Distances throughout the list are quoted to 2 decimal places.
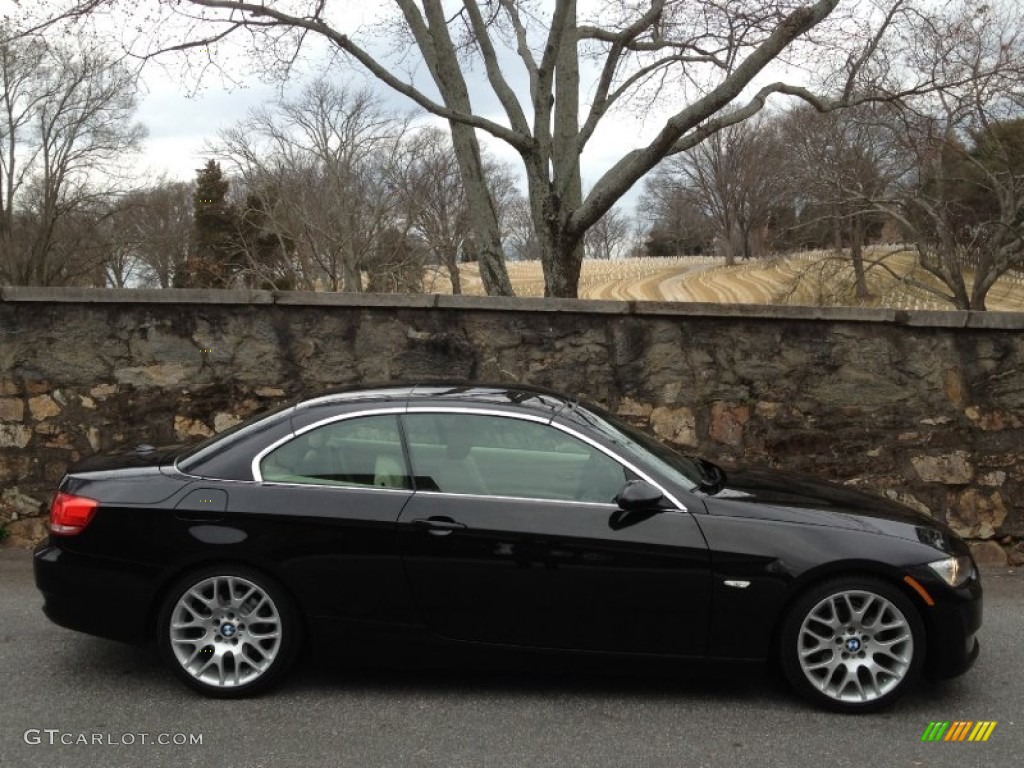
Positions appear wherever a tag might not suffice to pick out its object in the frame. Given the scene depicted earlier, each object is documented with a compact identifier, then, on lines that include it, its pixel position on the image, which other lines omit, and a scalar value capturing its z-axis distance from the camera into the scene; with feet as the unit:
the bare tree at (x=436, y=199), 121.80
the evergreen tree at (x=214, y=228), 140.71
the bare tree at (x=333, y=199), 119.96
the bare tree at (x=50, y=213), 129.49
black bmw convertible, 12.48
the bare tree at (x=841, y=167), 81.10
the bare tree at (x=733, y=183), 196.03
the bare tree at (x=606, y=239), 301.63
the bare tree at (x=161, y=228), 150.20
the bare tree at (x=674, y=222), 246.27
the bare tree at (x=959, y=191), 65.51
